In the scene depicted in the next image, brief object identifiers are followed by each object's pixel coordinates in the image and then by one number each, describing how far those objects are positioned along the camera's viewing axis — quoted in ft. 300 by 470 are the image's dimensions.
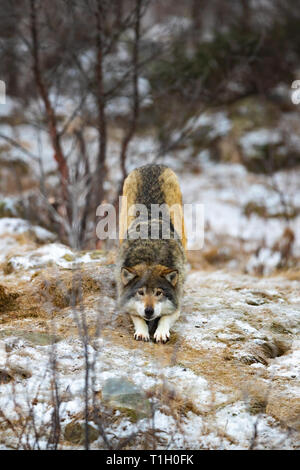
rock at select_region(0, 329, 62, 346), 25.59
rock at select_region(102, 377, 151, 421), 20.77
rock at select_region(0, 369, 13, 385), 22.25
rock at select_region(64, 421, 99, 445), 19.43
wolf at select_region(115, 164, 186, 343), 28.14
